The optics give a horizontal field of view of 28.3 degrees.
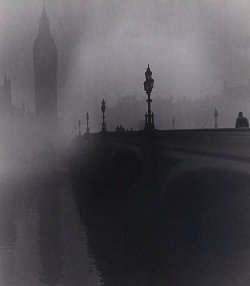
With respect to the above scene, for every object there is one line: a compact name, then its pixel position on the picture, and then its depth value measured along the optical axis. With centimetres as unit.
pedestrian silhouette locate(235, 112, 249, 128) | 2083
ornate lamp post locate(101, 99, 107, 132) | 5816
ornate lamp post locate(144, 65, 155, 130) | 2405
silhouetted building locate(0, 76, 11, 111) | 13875
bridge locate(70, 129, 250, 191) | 1380
